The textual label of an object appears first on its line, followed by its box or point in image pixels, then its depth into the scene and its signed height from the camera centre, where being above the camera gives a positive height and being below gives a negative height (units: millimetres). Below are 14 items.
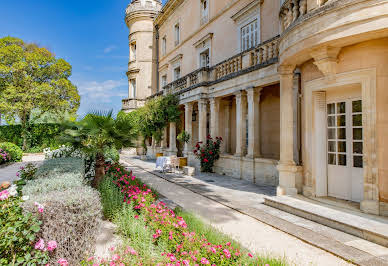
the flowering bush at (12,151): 15201 -828
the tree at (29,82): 20031 +4996
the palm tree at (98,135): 6156 +86
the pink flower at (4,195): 2718 -656
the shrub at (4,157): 13988 -1120
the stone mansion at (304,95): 5000 +1339
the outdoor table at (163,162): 12248 -1215
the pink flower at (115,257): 2463 -1233
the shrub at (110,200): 5000 -1341
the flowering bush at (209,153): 11883 -730
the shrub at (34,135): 23578 +297
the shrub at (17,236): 2459 -1034
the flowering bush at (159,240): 2625 -1341
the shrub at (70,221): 2912 -1058
